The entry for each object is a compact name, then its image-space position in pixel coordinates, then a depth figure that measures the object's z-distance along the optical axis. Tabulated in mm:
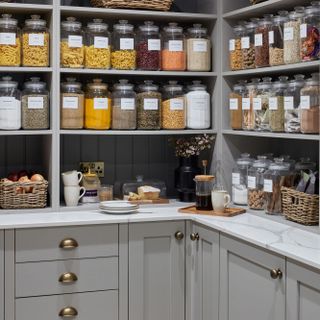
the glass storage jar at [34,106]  3186
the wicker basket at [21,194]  3176
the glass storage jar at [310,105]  2693
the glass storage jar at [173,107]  3406
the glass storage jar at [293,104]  2850
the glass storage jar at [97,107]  3283
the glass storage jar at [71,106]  3238
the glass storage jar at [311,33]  2703
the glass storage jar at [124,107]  3314
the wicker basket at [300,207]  2736
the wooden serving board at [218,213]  3123
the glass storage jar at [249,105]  3188
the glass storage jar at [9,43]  3135
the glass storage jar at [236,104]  3316
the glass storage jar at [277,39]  2965
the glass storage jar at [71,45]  3236
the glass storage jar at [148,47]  3365
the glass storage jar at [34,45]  3164
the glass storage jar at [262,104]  3086
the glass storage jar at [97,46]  3279
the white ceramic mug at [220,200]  3152
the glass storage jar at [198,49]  3424
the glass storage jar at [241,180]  3350
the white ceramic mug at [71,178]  3301
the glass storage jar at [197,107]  3432
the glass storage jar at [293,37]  2826
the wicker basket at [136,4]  3307
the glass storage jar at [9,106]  3146
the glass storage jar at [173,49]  3398
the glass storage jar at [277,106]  2961
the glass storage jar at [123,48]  3328
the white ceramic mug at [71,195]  3299
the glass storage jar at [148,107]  3371
